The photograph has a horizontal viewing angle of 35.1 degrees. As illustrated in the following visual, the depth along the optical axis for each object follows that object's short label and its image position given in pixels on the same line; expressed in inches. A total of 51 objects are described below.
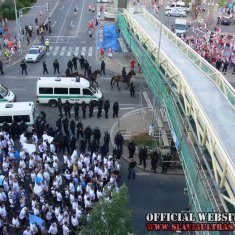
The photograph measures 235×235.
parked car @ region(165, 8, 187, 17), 2160.4
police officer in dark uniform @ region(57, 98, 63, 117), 949.2
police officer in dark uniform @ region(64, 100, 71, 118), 938.1
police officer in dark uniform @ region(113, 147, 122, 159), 763.4
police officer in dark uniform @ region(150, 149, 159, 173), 738.2
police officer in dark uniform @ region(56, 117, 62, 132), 842.2
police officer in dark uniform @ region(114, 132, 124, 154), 789.7
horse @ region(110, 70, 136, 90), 1128.2
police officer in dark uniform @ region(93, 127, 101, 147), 805.9
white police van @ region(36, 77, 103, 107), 990.4
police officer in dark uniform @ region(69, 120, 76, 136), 842.8
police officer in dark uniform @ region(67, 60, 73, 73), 1218.0
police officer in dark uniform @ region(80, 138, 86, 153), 787.3
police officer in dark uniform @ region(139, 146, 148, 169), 749.9
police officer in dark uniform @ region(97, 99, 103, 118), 934.7
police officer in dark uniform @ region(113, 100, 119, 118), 940.0
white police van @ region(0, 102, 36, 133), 844.6
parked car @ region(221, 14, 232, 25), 2005.4
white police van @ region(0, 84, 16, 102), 969.5
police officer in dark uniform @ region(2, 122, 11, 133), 821.3
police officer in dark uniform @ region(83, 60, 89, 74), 1217.4
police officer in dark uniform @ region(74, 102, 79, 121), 925.2
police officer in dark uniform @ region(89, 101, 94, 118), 949.2
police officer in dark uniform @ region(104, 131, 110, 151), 793.6
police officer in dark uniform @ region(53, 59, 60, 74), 1220.5
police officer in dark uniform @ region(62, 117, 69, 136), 836.6
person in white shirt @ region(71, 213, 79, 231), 561.3
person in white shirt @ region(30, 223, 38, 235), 543.2
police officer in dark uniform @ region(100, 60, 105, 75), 1230.9
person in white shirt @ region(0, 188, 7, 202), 607.8
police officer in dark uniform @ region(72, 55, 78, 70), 1250.1
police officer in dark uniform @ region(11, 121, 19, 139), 828.0
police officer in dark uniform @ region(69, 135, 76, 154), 772.0
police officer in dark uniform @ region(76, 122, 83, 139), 838.5
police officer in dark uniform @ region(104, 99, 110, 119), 934.6
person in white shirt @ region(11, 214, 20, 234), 563.8
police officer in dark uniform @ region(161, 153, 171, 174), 741.3
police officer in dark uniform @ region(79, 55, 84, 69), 1247.2
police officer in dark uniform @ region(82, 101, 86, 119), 940.0
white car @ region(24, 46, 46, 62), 1344.7
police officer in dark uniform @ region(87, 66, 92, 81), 1150.3
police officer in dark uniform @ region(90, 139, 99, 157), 768.3
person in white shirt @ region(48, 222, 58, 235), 552.1
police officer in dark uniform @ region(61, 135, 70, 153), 781.9
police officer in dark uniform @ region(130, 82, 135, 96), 1083.8
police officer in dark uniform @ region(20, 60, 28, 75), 1221.1
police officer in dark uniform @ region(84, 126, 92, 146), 810.2
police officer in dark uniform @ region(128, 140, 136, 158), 776.6
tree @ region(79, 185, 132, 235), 409.1
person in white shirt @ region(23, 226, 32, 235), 534.9
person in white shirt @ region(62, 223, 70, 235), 543.4
